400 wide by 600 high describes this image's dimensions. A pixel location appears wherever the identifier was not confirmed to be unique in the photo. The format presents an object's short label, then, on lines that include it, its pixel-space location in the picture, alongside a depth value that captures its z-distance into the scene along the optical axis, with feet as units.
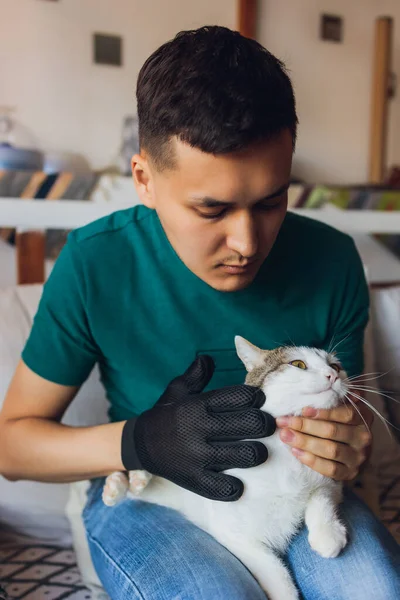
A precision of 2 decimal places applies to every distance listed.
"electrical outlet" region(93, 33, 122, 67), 9.44
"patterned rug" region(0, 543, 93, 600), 3.25
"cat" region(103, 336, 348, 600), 2.64
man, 2.53
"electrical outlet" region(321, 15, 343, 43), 10.82
